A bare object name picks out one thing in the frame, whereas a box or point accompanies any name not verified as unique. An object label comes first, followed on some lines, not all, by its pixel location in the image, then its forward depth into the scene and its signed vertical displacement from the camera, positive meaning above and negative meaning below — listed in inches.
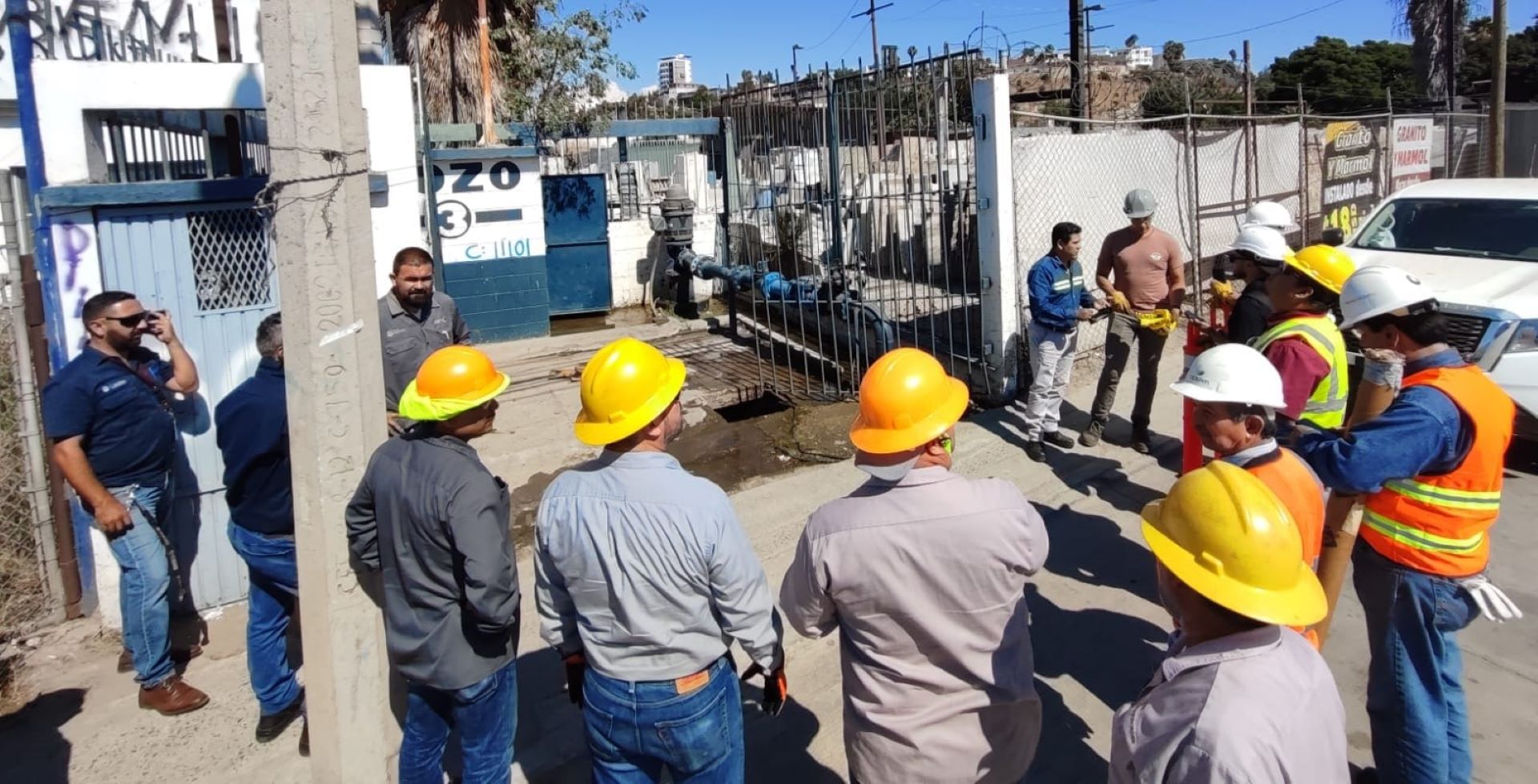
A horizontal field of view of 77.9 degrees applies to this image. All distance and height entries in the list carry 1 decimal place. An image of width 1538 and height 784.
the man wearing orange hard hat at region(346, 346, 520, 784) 107.7 -32.3
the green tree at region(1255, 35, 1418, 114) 1574.8 +263.7
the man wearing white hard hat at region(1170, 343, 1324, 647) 104.0 -21.7
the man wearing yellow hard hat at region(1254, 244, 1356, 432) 137.0 -16.4
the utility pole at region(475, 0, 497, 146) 508.7 +94.9
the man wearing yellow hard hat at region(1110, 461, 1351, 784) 64.1 -30.7
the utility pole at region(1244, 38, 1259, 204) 419.5 +36.2
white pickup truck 252.7 -12.4
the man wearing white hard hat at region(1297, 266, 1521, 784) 112.0 -35.9
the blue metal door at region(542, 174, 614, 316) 497.0 +12.3
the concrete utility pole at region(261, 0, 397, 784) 99.9 -6.8
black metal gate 293.3 +11.5
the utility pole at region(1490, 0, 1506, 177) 611.5 +86.5
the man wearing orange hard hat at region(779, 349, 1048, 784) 90.7 -33.3
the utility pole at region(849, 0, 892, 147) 283.6 +43.0
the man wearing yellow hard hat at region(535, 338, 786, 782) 98.6 -33.9
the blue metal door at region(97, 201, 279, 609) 180.7 -4.0
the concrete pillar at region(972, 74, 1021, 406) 278.1 +4.2
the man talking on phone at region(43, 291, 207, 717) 152.0 -26.4
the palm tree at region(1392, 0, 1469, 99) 849.5 +164.3
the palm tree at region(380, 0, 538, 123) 559.5 +135.3
